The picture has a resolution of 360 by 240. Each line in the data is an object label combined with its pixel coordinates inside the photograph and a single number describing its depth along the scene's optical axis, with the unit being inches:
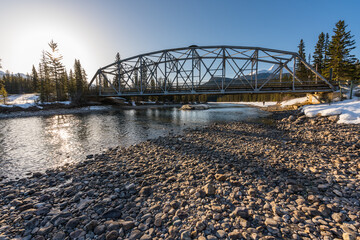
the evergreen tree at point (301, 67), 1927.9
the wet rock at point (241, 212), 137.2
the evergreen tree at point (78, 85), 1968.6
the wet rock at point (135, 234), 120.0
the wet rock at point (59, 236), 122.9
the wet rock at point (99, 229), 127.4
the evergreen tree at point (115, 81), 2118.1
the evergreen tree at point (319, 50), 1873.2
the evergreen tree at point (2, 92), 1633.9
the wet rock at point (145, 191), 185.8
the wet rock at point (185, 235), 116.1
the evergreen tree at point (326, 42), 1817.4
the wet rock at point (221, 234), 116.7
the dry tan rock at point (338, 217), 124.2
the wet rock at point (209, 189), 176.6
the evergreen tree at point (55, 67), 1870.1
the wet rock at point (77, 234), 124.3
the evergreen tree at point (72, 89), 2056.1
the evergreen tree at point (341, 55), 1354.6
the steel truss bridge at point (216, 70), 1179.3
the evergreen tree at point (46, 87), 1757.1
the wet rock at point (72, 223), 135.8
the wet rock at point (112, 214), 148.8
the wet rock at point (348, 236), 104.5
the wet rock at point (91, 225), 131.8
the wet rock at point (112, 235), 120.1
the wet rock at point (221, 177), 206.4
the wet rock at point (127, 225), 130.5
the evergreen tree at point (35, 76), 2690.9
